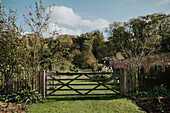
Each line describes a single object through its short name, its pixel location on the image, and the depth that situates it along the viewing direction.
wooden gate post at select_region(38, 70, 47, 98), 6.29
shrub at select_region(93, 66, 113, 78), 12.52
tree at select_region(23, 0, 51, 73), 6.54
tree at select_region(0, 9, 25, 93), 6.15
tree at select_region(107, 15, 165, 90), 26.25
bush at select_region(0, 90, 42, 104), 5.83
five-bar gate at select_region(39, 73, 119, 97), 6.31
